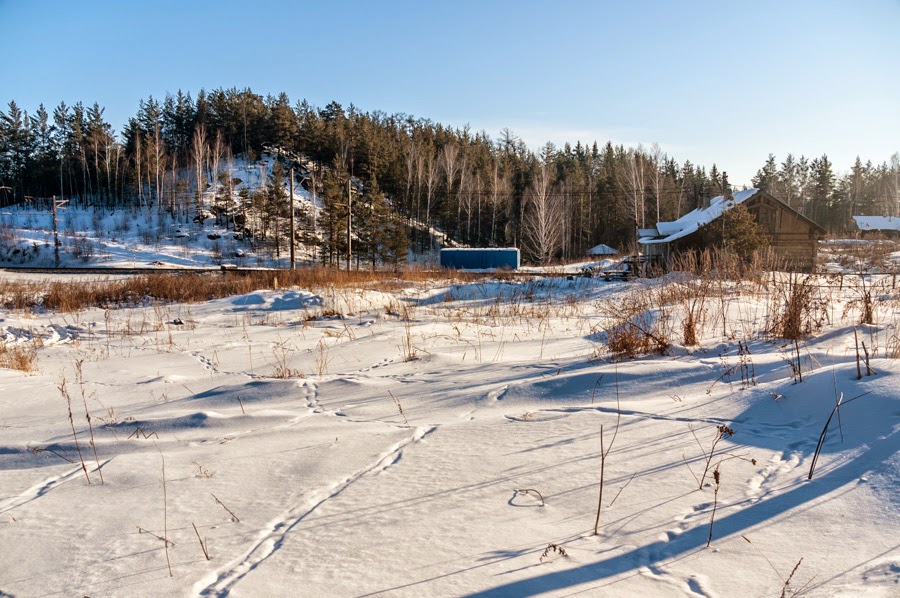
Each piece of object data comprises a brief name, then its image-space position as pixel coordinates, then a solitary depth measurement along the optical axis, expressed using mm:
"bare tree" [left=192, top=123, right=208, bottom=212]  50750
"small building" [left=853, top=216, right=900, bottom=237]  56375
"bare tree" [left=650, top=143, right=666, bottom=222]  49031
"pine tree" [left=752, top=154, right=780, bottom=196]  74875
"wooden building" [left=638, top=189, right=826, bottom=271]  30641
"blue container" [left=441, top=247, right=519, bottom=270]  36031
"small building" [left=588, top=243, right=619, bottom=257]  51591
